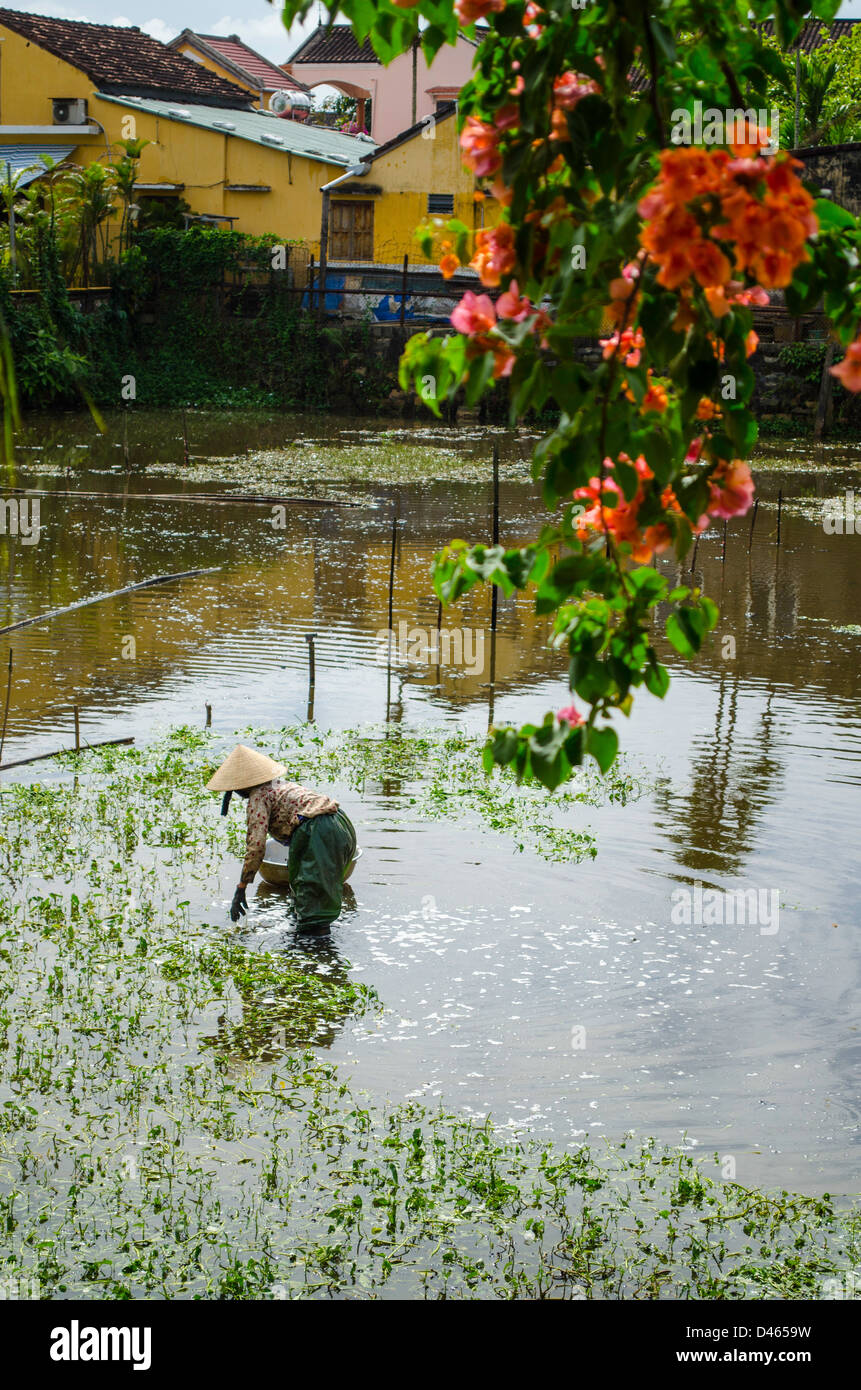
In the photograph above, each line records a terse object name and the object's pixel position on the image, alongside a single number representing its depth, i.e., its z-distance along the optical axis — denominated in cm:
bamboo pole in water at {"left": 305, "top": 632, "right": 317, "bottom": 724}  1200
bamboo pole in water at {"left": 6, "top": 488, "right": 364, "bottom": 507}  1902
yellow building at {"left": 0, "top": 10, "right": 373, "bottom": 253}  3628
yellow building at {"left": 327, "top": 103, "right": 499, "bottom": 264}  3653
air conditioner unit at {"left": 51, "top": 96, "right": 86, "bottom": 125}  3625
